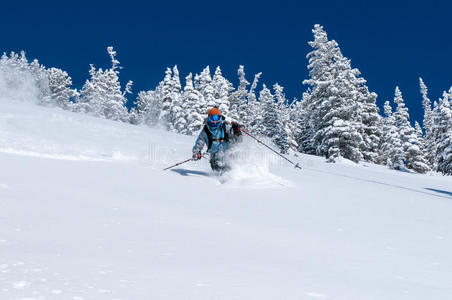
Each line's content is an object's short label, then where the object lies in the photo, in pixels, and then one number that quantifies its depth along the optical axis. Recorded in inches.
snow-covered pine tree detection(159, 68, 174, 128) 1701.5
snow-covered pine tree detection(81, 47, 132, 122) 1994.1
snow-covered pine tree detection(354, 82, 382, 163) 1454.2
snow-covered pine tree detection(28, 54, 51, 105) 2192.4
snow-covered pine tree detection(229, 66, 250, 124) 2181.3
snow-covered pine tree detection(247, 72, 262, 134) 2346.0
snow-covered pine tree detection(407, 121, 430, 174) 1491.1
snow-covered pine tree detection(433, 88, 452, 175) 1170.6
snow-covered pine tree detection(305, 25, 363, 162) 1214.9
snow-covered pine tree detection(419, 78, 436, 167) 2053.4
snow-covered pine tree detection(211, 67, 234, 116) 1608.1
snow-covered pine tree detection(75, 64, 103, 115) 1988.2
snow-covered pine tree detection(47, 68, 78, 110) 2183.8
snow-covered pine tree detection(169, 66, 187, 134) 1611.7
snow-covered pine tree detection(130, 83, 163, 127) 2279.8
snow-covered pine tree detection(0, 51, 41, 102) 2340.8
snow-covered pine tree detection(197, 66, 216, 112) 1572.6
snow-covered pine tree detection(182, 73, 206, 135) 1528.1
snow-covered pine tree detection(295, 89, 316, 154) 1708.5
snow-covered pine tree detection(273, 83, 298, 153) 1450.5
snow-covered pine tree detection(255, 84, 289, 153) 1430.9
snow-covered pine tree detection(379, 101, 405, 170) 1471.5
